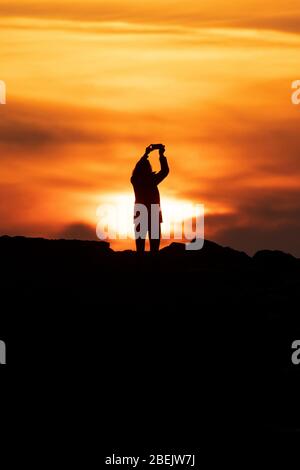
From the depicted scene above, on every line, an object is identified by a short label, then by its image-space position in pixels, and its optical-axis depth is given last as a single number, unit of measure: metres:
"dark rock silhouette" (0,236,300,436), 46.84
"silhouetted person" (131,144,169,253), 51.94
